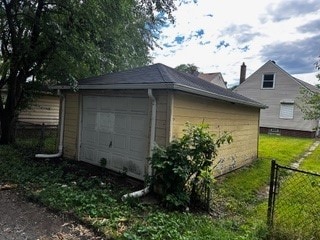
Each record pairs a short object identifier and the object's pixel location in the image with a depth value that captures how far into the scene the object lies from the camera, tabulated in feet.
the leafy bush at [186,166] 16.96
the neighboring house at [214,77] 112.31
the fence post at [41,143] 33.42
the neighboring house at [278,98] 76.43
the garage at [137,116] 19.94
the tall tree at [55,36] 29.27
